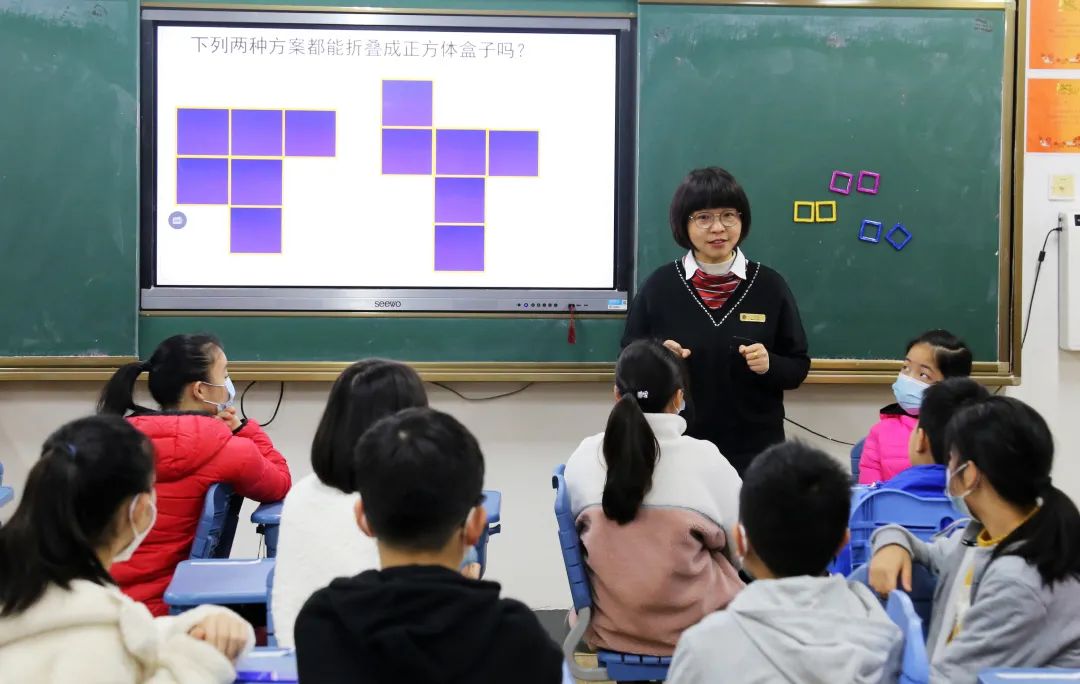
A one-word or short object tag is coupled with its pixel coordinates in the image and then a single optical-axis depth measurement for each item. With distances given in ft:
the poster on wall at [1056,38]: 11.82
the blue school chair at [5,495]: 8.89
